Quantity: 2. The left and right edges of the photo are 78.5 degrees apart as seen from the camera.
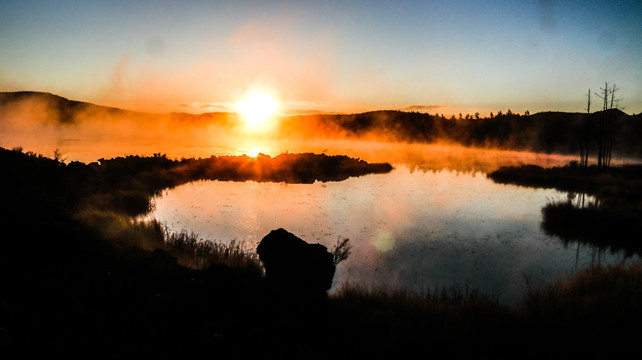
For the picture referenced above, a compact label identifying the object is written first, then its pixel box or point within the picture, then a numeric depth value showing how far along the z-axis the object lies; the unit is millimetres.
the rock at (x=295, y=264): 9102
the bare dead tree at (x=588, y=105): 50144
